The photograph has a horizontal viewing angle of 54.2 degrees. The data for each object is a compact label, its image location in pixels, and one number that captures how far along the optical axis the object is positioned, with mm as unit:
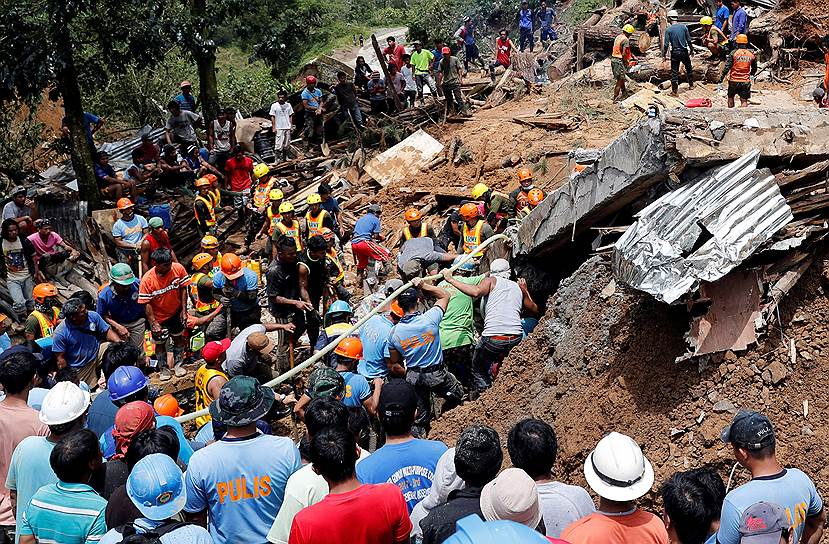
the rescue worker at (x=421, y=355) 7273
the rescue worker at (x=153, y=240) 10857
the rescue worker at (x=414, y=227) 10367
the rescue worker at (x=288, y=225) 11008
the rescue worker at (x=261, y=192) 13617
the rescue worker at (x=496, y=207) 10438
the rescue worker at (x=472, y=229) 9766
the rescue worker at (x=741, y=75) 13344
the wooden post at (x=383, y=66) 17002
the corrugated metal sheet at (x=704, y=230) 5711
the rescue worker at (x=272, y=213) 11666
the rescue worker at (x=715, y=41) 17172
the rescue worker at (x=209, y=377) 6974
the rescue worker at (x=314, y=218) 11242
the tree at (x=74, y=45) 12250
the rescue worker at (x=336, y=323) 8211
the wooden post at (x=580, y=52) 20922
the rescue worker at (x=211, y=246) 11078
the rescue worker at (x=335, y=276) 10383
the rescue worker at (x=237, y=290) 9352
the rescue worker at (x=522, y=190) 10633
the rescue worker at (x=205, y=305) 9383
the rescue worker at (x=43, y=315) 9031
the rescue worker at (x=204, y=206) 13719
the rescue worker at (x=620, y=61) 16297
